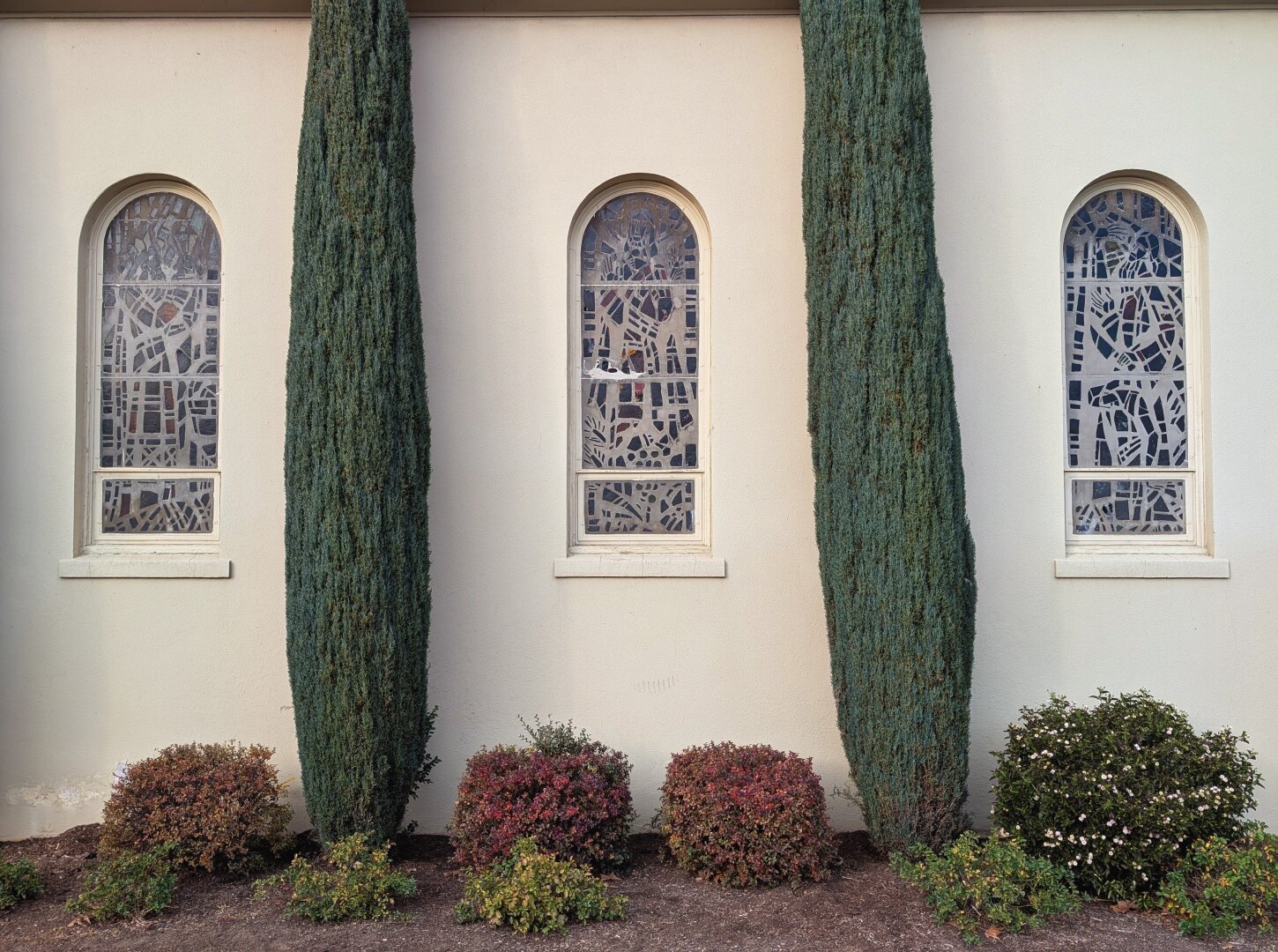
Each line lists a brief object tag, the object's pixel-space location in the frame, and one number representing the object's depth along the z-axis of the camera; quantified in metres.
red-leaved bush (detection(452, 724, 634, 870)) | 4.78
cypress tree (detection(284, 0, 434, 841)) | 4.97
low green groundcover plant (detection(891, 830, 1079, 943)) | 4.36
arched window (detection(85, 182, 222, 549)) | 5.80
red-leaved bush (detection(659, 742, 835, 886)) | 4.74
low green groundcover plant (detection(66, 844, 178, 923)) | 4.49
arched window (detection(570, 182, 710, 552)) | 5.84
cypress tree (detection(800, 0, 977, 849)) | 4.92
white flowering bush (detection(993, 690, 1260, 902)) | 4.63
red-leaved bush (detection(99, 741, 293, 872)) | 4.88
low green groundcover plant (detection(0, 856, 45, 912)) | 4.68
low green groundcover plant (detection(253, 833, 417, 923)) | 4.45
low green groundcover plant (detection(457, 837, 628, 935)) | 4.34
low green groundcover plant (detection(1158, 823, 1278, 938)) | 4.36
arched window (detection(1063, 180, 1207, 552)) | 5.79
